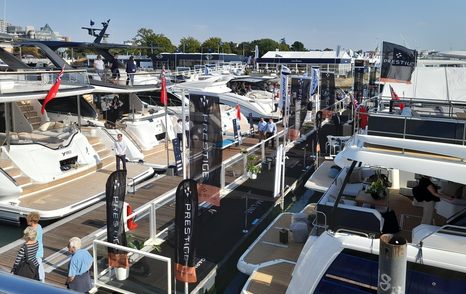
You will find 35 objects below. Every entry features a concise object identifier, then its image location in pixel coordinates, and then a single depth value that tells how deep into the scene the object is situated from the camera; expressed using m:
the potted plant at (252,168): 14.46
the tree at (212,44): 112.69
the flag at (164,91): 16.14
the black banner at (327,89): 25.75
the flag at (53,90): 12.52
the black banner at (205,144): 9.12
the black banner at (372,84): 33.73
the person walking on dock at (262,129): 20.25
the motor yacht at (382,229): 5.27
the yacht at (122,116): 16.59
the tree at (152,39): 101.62
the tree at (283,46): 131.12
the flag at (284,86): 14.89
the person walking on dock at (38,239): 6.88
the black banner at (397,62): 11.41
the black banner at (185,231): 7.17
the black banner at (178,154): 13.37
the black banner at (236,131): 19.64
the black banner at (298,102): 18.83
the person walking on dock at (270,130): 19.81
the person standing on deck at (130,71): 19.17
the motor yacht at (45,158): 11.41
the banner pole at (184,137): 9.27
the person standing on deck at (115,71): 18.98
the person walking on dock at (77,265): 6.72
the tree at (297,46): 142.50
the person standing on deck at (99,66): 18.36
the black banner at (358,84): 28.95
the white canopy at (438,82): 14.51
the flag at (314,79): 21.77
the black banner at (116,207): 8.00
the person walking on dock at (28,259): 6.68
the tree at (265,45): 135.50
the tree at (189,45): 108.81
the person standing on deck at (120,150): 13.78
